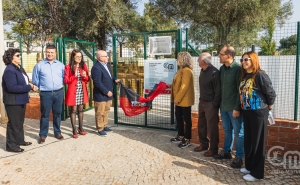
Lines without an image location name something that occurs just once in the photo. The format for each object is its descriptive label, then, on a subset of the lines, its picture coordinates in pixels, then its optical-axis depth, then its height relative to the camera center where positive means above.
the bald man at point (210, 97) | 4.45 -0.47
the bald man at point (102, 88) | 5.84 -0.42
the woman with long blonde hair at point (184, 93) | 4.93 -0.44
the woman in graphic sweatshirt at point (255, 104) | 3.54 -0.47
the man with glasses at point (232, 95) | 4.07 -0.40
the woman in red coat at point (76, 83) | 5.75 -0.30
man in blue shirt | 5.45 -0.28
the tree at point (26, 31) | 16.24 +2.45
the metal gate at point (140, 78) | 6.22 -0.22
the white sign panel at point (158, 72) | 5.91 -0.06
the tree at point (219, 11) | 12.60 +2.91
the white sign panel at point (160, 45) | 5.92 +0.54
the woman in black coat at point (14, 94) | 4.85 -0.46
